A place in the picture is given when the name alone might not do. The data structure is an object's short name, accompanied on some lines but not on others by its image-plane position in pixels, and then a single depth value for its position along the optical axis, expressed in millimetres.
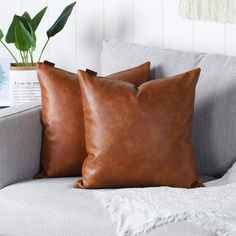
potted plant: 3491
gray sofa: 2488
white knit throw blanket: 2291
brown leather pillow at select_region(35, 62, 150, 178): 2960
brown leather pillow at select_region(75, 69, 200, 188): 2736
